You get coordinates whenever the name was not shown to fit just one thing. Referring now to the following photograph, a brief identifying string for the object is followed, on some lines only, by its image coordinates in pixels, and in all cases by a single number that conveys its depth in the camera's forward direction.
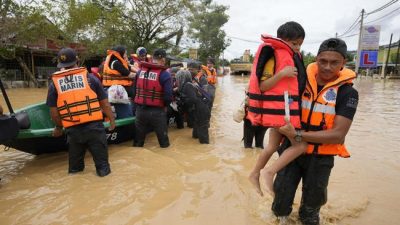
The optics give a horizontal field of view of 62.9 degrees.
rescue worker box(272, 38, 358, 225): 2.36
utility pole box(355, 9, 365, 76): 33.41
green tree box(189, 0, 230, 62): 36.91
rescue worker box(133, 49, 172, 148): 5.34
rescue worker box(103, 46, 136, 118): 5.95
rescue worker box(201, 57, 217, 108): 9.14
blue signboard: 33.91
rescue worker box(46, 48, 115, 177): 3.89
